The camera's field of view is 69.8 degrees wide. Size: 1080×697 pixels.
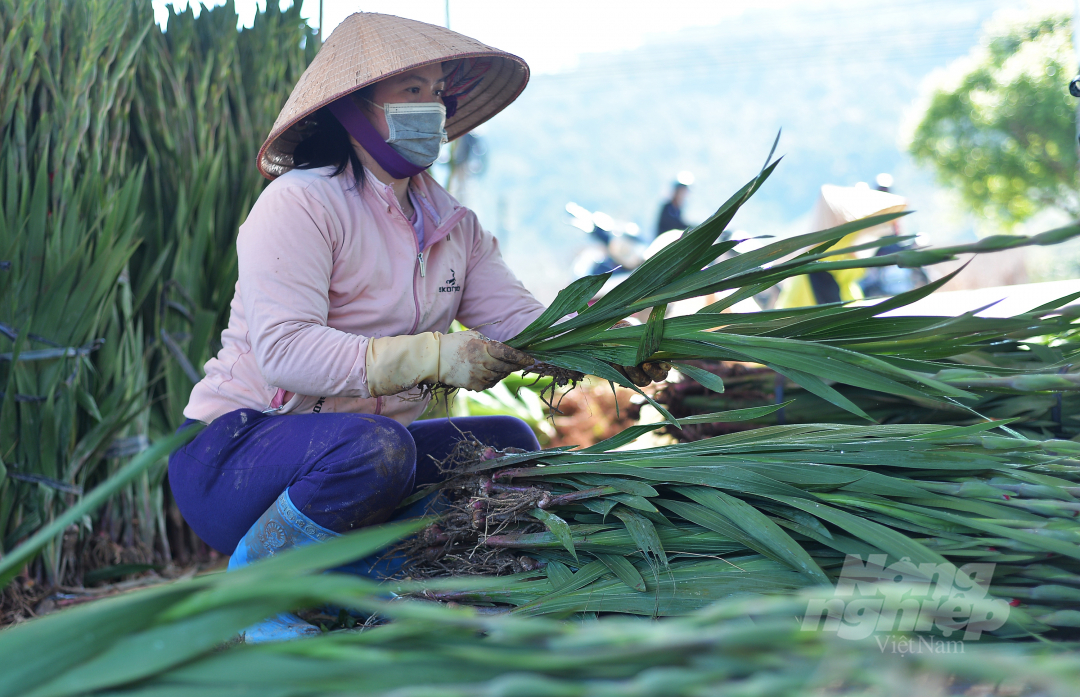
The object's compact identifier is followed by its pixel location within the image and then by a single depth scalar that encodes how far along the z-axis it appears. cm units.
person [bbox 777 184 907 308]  338
